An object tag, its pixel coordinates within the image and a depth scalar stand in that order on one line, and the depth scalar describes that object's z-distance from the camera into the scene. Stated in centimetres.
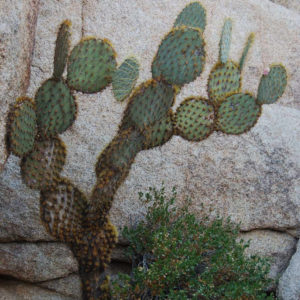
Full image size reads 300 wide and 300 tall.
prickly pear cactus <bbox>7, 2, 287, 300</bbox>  219
